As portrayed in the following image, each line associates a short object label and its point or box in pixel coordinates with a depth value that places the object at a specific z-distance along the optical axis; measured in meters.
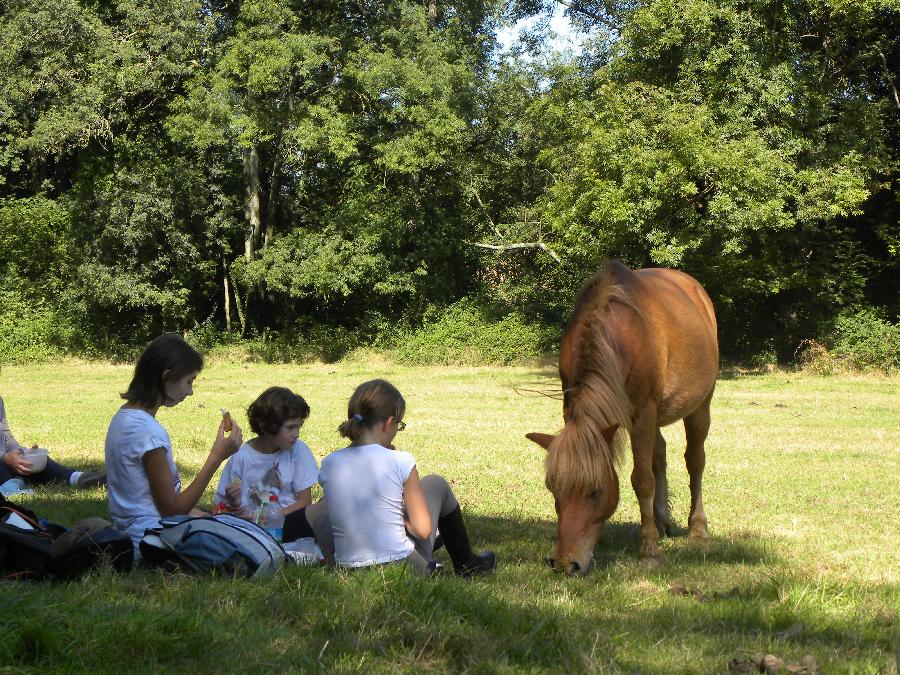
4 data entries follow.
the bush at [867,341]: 24.39
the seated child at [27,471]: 8.12
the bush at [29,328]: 30.83
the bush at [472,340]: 28.72
